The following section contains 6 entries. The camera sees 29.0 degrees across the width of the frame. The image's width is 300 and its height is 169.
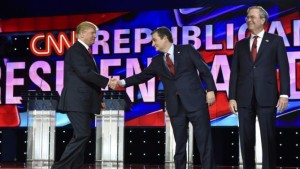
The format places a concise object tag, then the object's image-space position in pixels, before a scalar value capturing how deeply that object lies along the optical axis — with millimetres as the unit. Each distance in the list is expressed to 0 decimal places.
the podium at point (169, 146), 7562
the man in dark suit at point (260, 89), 4348
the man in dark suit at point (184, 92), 4715
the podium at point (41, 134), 7500
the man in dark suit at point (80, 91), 4766
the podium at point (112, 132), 7172
